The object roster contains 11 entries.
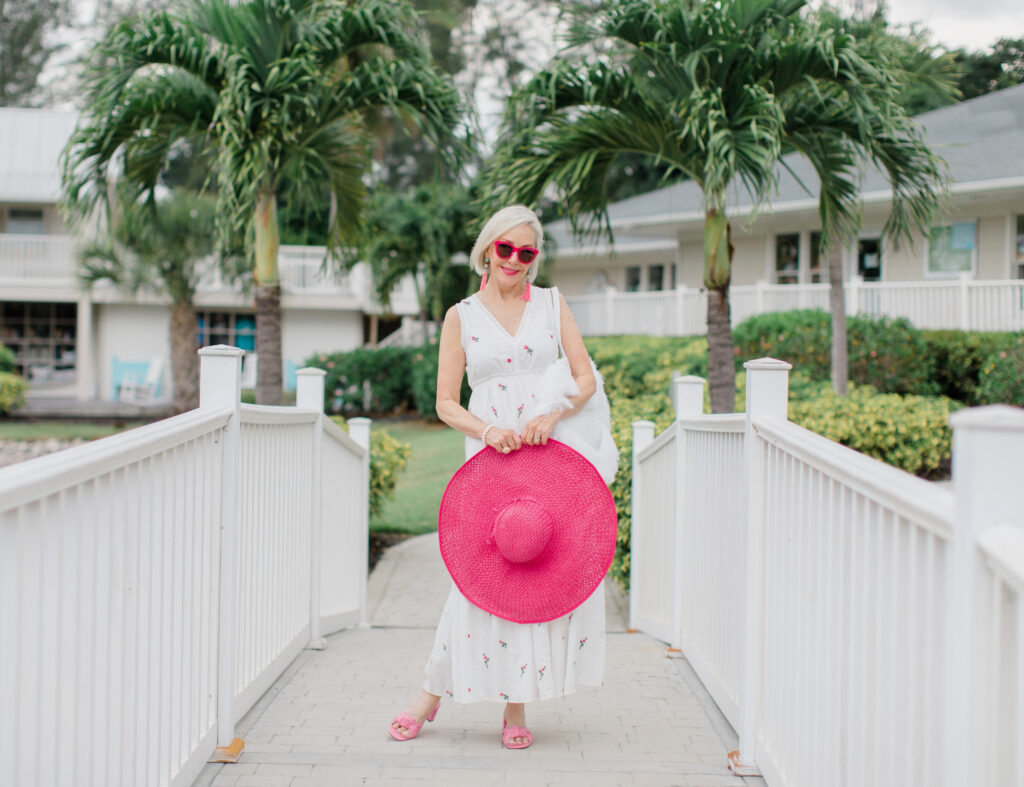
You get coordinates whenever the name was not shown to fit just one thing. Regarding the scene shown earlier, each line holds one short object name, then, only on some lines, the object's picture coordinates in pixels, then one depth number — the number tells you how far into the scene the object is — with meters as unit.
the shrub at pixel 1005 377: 11.16
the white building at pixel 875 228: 15.59
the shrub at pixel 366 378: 20.81
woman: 3.22
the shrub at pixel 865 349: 13.22
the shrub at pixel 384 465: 8.05
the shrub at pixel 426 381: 18.83
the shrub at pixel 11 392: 19.23
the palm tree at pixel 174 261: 17.47
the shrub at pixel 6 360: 20.86
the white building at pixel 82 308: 23.41
